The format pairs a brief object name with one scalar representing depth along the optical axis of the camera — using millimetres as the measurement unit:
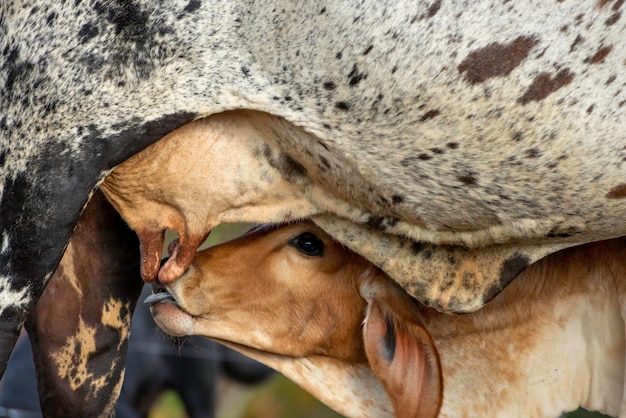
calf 6250
